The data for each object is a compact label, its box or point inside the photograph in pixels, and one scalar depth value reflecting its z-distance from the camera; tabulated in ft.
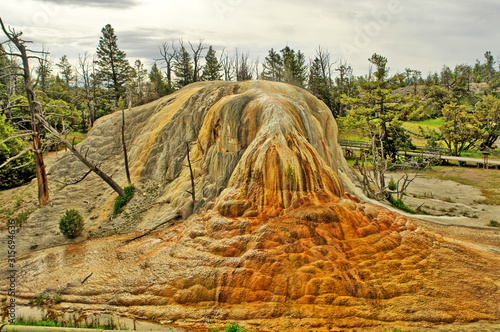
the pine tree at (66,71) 233.76
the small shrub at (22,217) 58.19
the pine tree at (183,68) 162.61
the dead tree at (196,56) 148.08
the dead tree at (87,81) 154.92
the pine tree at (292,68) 165.99
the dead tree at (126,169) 63.60
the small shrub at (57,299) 37.14
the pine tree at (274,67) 187.21
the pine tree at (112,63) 152.76
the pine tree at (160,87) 129.70
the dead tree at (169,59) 161.07
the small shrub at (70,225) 53.36
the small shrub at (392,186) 85.35
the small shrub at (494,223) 58.59
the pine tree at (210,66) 164.86
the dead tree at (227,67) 197.08
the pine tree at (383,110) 121.90
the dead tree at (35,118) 60.39
